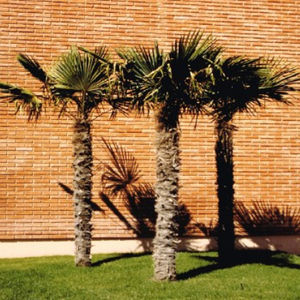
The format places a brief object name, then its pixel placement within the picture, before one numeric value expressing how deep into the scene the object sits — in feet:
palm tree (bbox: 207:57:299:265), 22.70
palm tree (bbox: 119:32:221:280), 21.63
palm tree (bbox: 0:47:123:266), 25.26
